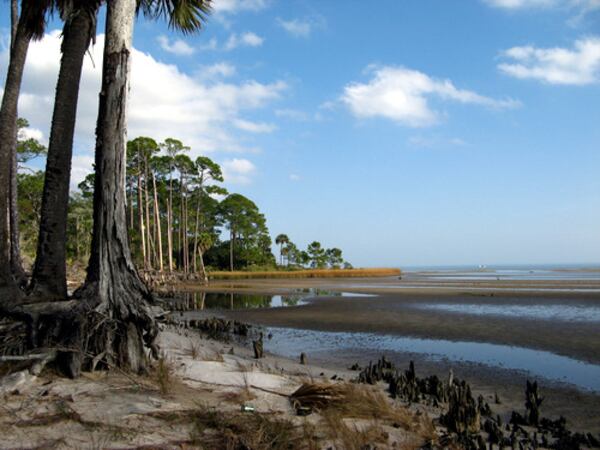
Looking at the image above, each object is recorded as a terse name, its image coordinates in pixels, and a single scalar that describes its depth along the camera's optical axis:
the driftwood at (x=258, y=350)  10.57
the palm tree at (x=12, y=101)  9.28
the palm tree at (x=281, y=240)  85.62
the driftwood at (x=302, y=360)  10.24
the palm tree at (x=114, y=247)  6.29
